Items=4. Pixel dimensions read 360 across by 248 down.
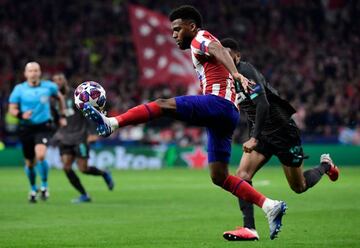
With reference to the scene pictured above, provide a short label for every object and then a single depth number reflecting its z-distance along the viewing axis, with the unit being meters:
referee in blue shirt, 33.94
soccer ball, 18.08
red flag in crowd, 62.81
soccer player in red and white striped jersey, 18.02
